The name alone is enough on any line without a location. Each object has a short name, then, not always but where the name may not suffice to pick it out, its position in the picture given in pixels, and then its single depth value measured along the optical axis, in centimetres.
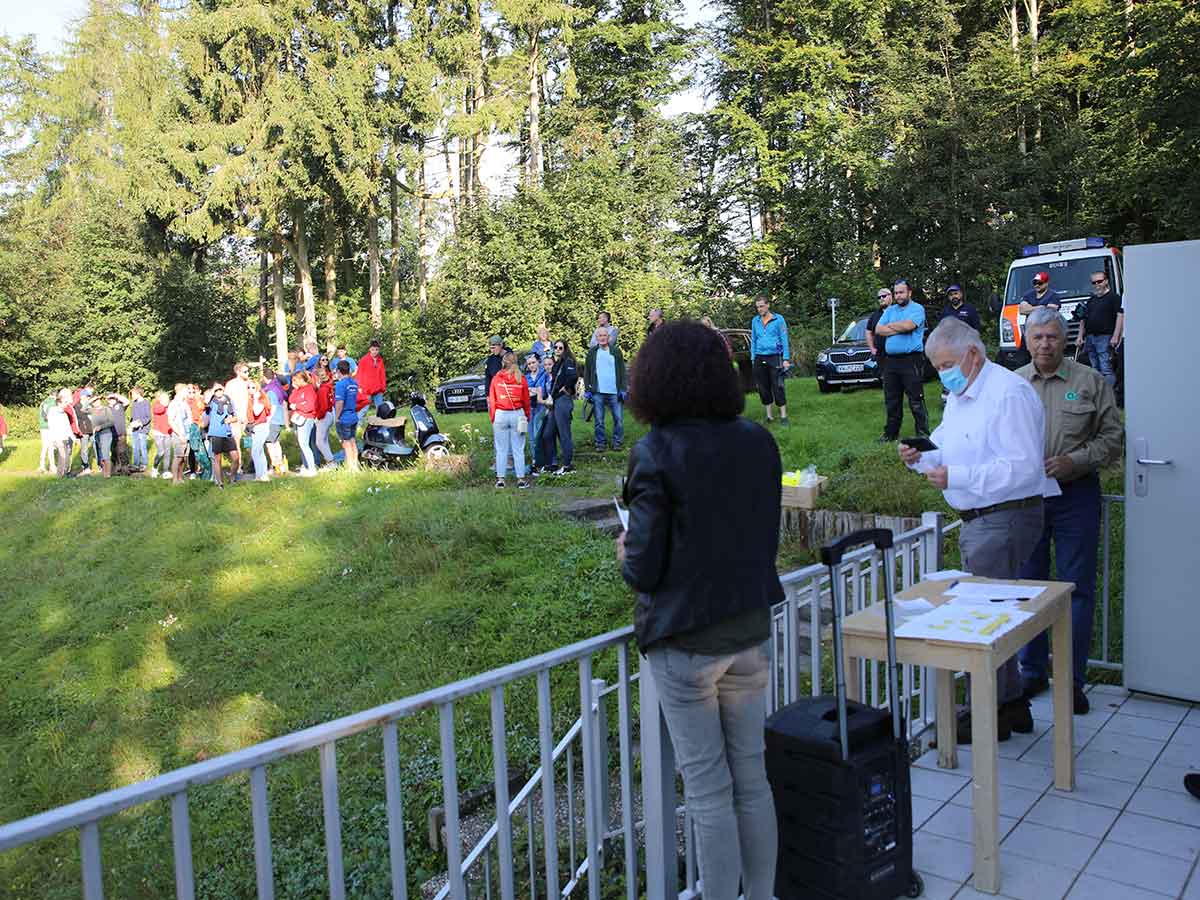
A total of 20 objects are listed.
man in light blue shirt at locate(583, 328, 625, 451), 1305
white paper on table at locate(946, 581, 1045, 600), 373
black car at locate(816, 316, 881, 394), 1636
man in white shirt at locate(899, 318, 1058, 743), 407
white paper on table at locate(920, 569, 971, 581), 418
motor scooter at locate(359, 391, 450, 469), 1498
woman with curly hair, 259
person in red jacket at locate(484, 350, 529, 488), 1196
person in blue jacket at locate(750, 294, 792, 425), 1284
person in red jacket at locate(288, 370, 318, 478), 1436
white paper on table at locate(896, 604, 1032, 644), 323
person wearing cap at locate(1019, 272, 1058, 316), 1207
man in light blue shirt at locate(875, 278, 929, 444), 1057
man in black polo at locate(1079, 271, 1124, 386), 1120
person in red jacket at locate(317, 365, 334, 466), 1468
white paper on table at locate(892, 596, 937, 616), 365
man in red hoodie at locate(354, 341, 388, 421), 1556
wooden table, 320
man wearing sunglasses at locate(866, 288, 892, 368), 1098
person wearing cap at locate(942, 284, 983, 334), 1209
